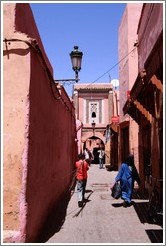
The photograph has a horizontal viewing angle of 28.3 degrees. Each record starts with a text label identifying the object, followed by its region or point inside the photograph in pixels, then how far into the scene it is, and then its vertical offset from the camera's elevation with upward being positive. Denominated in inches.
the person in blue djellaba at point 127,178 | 325.1 -34.0
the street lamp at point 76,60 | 364.5 +93.7
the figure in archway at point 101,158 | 899.6 -38.4
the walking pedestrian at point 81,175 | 342.0 -32.9
